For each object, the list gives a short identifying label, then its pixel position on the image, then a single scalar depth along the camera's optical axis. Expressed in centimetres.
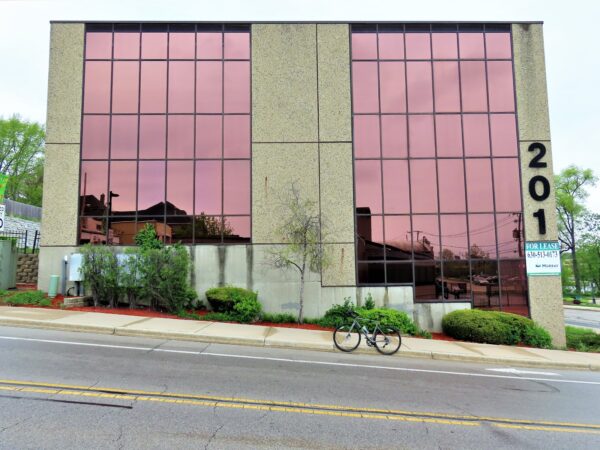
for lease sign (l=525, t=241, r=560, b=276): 1552
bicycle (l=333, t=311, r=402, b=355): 1014
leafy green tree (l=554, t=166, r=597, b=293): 5772
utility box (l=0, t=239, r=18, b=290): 1527
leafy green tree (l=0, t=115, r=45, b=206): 3934
